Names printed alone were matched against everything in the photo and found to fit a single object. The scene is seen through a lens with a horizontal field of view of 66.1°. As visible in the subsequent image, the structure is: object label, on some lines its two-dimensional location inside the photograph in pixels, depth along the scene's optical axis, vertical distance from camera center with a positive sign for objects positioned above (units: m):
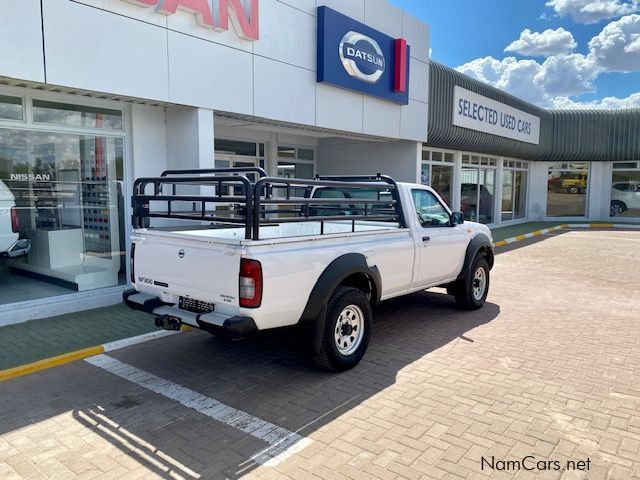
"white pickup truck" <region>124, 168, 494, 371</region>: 3.93 -0.67
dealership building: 6.12 +1.42
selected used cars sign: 15.00 +2.68
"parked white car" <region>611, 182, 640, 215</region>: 22.75 -0.06
